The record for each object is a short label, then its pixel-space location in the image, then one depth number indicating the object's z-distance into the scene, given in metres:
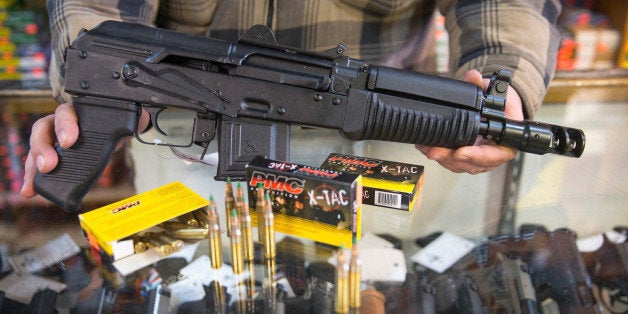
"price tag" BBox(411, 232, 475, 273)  0.91
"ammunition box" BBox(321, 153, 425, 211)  1.04
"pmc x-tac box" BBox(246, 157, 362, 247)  0.91
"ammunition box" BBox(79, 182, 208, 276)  0.91
